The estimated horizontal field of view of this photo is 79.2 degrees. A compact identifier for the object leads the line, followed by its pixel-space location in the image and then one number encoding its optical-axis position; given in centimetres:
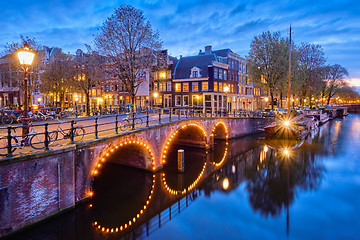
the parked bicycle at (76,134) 1033
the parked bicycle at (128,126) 1345
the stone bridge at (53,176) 781
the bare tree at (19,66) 2625
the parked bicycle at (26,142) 865
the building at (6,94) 3216
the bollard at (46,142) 861
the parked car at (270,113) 3700
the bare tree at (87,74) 2878
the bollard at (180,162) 1678
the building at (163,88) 4200
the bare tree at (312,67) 4588
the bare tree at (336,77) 6889
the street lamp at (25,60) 873
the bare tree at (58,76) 2933
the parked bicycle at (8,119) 1642
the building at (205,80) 3919
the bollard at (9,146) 756
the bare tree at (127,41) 2045
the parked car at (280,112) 3915
